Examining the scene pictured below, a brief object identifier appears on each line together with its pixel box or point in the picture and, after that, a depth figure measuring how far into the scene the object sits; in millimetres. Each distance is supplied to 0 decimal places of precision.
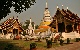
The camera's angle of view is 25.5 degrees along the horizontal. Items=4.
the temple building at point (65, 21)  39438
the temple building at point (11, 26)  46203
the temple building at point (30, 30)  66500
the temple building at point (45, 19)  68375
